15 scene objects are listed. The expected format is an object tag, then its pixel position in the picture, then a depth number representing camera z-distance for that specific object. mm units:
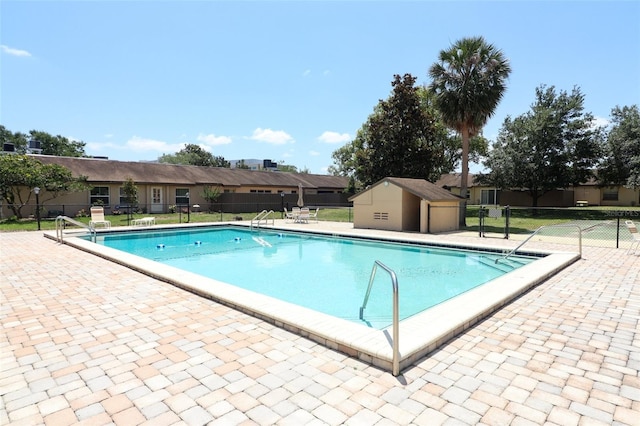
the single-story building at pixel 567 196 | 35438
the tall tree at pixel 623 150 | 24312
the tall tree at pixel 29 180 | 19439
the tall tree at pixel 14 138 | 51731
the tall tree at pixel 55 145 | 52219
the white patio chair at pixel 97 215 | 16672
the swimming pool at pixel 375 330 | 3691
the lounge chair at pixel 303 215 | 21172
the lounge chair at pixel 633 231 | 10126
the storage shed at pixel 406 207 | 15836
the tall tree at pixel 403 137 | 24406
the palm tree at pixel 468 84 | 18375
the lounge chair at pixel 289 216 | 22614
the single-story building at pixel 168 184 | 24156
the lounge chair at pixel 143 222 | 19453
